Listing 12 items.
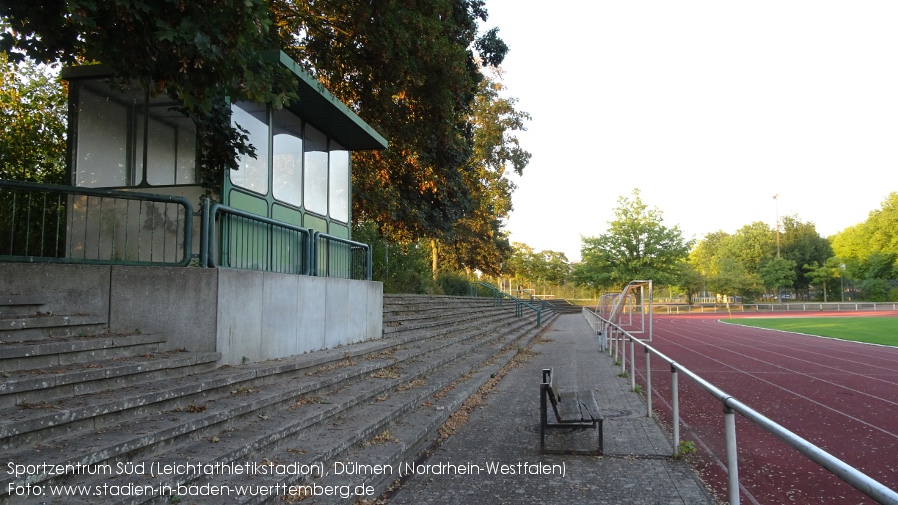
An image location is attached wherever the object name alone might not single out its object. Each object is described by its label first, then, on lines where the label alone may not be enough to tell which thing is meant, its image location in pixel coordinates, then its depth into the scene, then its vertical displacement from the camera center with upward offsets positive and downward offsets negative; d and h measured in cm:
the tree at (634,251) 6662 +440
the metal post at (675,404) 614 -120
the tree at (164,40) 548 +244
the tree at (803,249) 8150 +545
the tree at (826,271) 7250 +214
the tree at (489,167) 2983 +668
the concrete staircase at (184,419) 367 -102
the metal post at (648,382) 777 -123
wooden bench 630 -135
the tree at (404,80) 1197 +481
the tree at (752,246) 8675 +632
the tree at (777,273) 7425 +199
